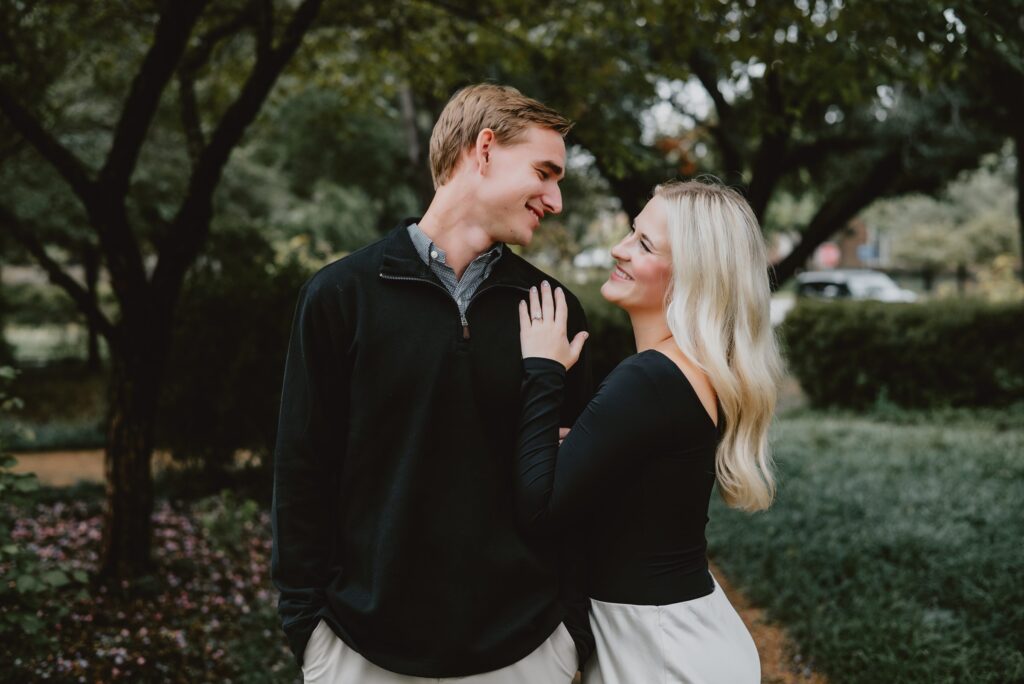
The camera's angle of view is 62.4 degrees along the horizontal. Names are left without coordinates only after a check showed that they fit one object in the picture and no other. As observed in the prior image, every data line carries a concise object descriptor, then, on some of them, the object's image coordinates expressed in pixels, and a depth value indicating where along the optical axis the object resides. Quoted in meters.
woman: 2.03
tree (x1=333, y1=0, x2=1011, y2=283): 5.02
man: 2.01
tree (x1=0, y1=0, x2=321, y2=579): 4.58
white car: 29.38
